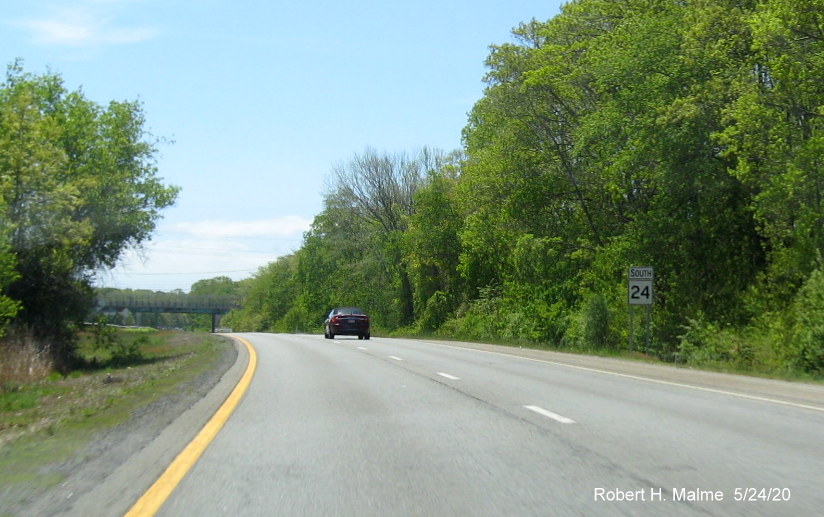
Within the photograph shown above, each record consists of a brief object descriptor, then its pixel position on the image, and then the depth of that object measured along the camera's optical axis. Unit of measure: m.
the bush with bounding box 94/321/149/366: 39.05
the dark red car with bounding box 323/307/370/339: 44.69
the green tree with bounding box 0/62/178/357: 32.78
